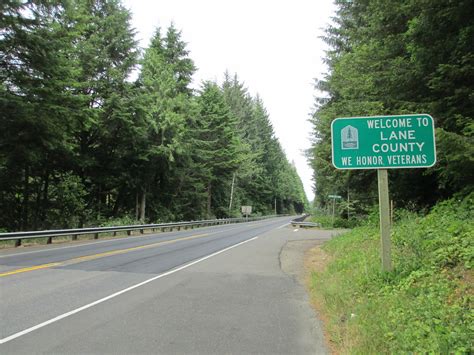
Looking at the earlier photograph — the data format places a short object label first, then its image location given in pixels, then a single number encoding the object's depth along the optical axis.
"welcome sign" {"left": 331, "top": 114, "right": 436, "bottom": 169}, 6.62
